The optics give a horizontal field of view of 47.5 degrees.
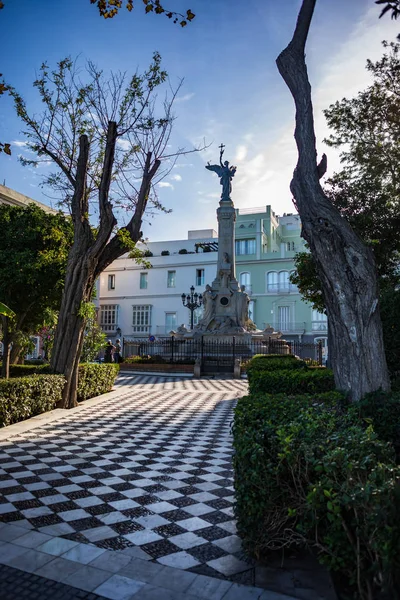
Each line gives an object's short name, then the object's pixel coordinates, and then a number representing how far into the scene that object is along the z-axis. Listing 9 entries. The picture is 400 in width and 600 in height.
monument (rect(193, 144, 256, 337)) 26.28
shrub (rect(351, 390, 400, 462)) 5.29
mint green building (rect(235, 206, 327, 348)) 40.06
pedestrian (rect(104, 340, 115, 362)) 22.30
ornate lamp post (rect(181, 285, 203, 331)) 28.08
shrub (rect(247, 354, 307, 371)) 11.70
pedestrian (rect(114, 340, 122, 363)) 24.11
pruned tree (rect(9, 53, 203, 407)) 10.84
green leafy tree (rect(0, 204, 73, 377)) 13.00
